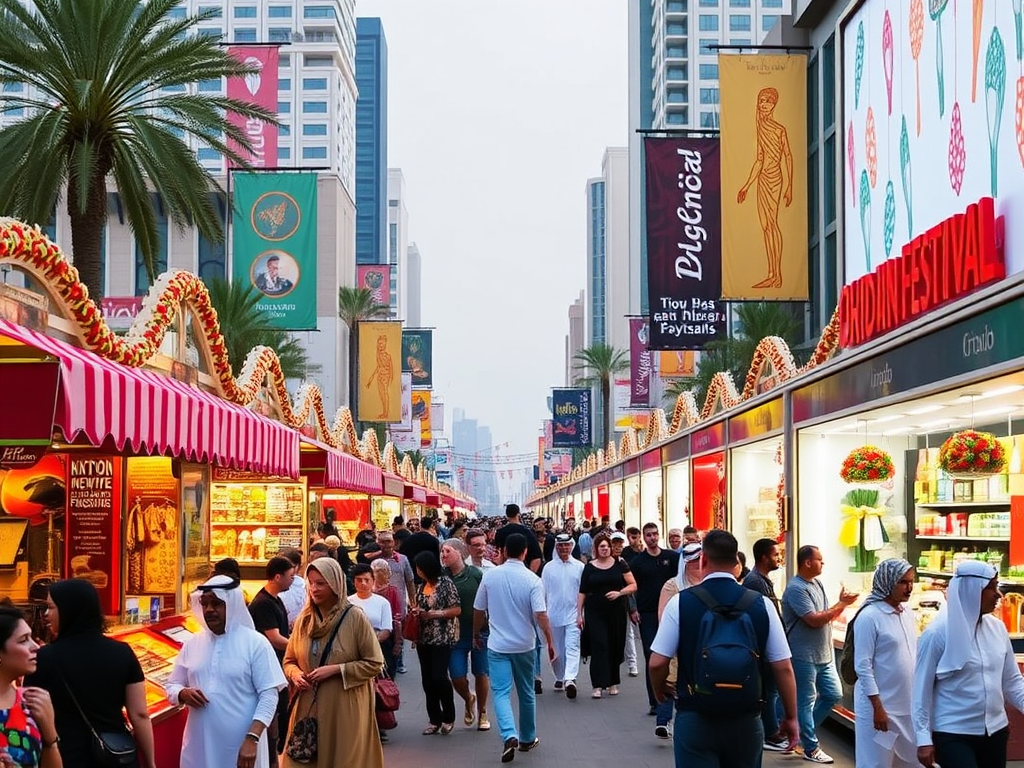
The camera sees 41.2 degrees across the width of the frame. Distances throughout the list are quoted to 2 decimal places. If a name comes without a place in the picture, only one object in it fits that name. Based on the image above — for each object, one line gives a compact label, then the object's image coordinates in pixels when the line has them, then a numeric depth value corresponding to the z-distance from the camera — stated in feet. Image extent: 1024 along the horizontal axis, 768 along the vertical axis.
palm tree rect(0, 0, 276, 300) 55.47
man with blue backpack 20.92
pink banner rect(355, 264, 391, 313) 255.91
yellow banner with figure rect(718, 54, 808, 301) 61.87
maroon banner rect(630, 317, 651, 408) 159.63
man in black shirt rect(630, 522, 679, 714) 49.67
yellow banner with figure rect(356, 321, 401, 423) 141.38
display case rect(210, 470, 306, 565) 62.34
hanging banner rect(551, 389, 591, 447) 247.70
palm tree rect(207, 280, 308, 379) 132.36
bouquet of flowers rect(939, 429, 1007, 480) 37.40
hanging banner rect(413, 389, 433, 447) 251.19
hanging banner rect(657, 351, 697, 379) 157.07
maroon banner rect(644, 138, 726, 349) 67.67
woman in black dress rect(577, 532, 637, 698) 49.67
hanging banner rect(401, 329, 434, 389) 225.56
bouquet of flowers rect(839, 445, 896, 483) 44.78
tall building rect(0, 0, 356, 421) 287.07
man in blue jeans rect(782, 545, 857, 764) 35.37
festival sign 36.06
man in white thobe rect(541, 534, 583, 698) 50.29
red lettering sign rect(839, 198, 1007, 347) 35.14
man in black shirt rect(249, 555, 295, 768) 30.89
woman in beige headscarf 24.64
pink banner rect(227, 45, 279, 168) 73.23
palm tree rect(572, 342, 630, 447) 279.28
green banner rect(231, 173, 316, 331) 71.05
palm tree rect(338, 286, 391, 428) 255.70
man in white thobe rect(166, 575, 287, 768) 23.39
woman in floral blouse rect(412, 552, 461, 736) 40.93
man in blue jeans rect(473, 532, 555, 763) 38.11
